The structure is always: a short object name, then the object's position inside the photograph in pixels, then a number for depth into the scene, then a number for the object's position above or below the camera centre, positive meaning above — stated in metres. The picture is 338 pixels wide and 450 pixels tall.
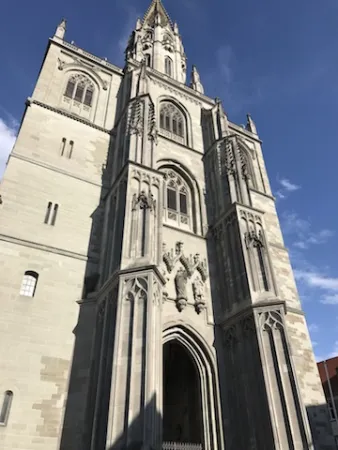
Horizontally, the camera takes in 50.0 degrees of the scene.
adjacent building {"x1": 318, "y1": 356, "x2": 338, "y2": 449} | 26.28 +6.74
